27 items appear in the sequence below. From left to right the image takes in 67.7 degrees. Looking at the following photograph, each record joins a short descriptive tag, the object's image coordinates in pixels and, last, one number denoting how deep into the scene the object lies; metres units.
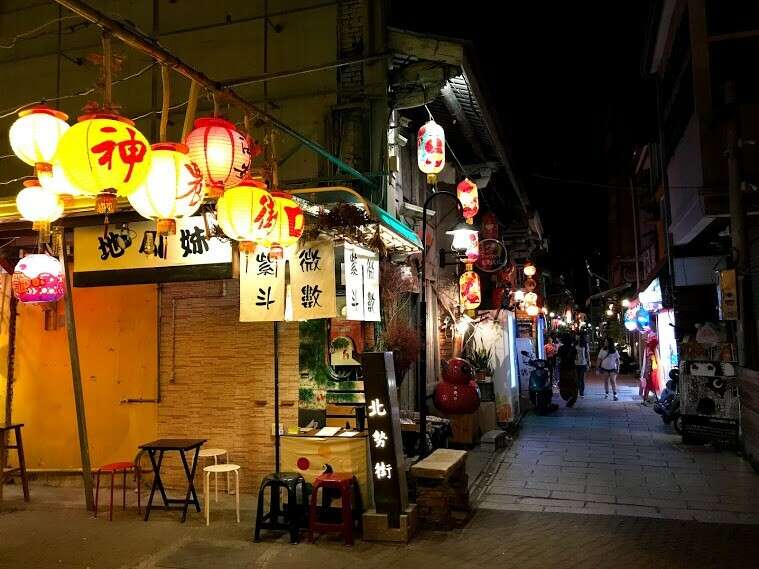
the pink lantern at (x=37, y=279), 9.34
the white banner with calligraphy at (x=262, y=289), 9.80
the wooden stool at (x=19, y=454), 10.63
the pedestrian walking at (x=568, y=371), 22.83
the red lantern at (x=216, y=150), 6.78
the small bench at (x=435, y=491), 8.60
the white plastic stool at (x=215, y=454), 9.92
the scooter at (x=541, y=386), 20.97
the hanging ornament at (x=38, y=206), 7.82
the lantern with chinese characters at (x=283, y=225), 7.88
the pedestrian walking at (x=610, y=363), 24.88
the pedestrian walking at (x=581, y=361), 24.38
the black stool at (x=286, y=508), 8.39
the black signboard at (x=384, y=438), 8.36
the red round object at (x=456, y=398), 14.10
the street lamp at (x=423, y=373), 9.97
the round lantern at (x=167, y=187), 6.14
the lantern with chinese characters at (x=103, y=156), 5.35
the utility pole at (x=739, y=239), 12.61
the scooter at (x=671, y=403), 16.45
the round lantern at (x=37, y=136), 6.09
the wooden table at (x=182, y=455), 9.25
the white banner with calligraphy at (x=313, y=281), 9.59
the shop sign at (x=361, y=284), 9.80
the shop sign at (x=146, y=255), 9.76
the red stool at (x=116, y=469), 9.36
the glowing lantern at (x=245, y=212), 7.16
